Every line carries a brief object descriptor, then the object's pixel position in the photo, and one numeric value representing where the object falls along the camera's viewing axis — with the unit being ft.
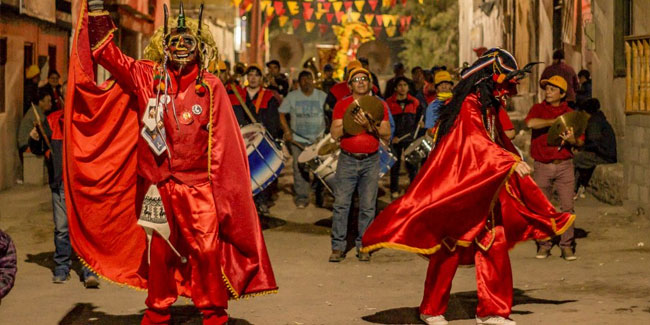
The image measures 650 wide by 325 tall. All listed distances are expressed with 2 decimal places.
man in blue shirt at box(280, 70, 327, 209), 54.75
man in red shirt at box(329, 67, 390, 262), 38.29
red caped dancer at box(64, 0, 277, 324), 25.21
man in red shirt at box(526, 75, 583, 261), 37.93
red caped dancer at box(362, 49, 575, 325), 27.02
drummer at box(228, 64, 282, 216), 50.60
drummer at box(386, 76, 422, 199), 57.00
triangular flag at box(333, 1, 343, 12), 160.45
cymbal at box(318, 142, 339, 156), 45.91
